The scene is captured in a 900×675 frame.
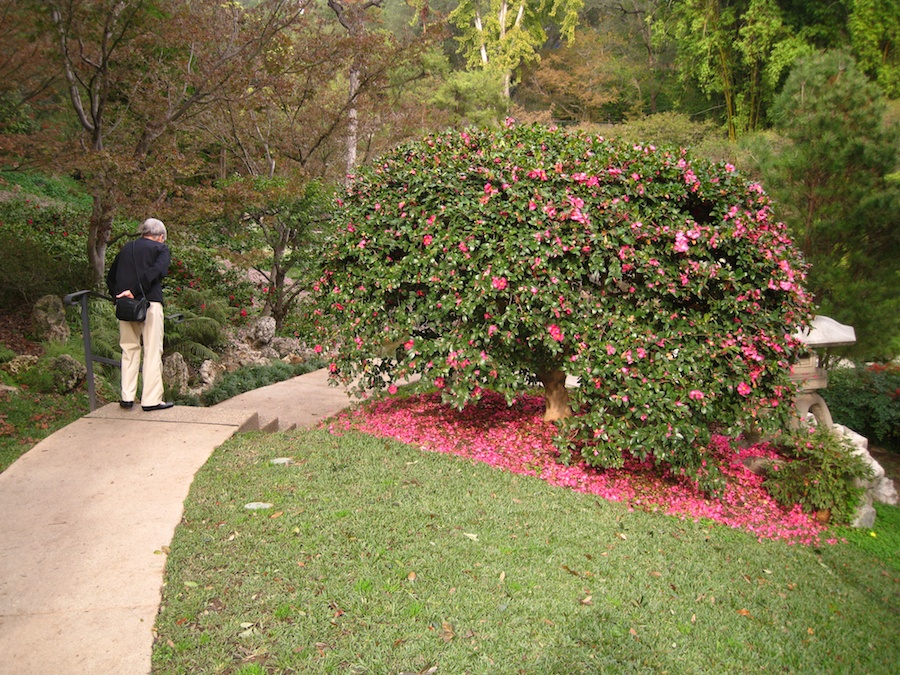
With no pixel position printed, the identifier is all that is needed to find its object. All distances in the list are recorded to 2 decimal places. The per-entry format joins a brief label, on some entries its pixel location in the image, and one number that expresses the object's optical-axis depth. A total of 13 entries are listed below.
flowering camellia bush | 4.35
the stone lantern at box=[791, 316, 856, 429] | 5.59
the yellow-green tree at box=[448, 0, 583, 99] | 29.48
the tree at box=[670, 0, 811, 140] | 18.31
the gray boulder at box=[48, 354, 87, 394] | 6.38
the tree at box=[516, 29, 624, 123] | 27.12
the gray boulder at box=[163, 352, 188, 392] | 7.40
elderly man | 4.82
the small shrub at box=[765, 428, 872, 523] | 4.71
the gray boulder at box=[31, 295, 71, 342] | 7.53
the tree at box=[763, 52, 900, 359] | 7.21
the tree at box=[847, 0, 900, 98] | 14.92
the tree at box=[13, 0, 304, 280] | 7.18
